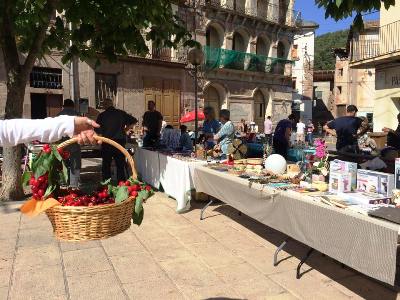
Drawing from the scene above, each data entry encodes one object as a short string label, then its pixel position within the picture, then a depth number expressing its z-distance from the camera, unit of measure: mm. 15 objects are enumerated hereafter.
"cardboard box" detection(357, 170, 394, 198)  3473
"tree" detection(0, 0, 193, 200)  6375
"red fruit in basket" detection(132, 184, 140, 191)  2193
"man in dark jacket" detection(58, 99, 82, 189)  7870
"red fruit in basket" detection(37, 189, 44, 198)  2059
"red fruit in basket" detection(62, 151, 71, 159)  2322
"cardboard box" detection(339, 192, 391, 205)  3342
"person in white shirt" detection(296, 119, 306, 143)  19425
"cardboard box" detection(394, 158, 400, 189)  3439
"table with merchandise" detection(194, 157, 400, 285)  2850
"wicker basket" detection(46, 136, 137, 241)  1979
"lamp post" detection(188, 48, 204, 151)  7797
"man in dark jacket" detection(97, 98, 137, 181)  7629
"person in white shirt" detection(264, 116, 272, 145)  22208
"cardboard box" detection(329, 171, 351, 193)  3759
